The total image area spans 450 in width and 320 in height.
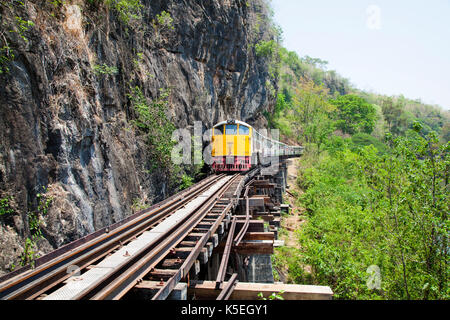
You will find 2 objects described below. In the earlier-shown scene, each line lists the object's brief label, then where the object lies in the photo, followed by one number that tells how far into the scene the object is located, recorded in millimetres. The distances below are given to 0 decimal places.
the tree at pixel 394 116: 58719
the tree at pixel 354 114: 55578
